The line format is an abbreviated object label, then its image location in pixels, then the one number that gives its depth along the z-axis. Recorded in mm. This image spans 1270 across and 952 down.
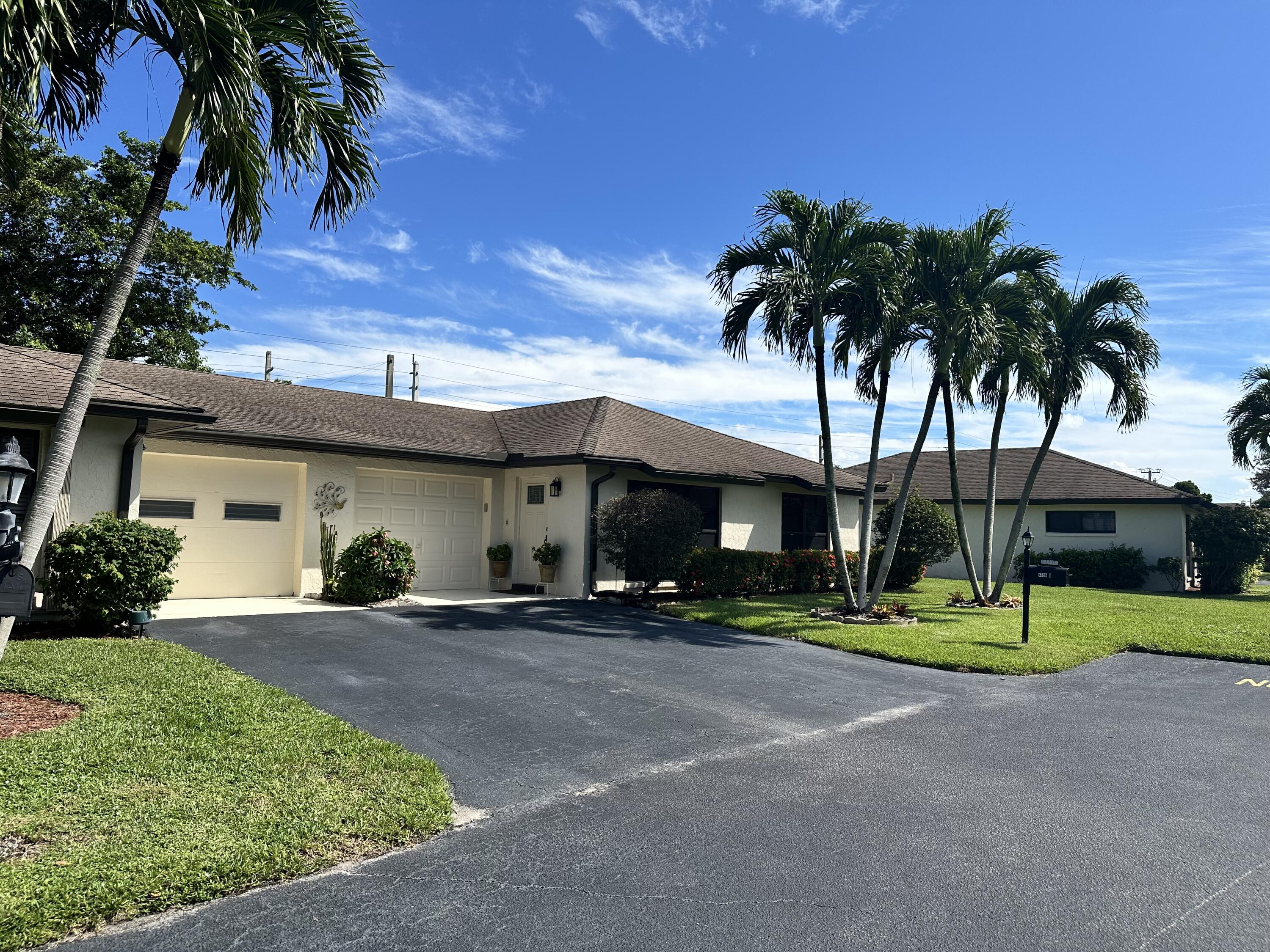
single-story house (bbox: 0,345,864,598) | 10516
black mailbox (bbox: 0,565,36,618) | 5766
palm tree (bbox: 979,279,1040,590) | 14555
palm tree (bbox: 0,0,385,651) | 6414
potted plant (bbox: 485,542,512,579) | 16438
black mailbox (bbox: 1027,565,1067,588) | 11574
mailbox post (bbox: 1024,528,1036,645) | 11328
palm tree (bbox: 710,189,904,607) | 13273
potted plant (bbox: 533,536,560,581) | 15586
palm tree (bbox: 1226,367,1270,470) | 22750
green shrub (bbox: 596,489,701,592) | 14477
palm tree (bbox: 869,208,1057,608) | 13711
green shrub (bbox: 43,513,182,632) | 9094
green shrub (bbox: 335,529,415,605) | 13055
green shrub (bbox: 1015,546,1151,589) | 24000
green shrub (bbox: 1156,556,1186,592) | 23531
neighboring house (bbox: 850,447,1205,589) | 24359
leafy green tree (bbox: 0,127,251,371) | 20656
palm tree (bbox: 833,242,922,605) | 13227
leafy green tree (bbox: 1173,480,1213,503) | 36531
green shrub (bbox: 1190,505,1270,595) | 22359
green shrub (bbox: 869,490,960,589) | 19672
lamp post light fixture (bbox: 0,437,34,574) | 5379
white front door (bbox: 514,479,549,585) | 16266
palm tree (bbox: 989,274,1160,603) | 16062
